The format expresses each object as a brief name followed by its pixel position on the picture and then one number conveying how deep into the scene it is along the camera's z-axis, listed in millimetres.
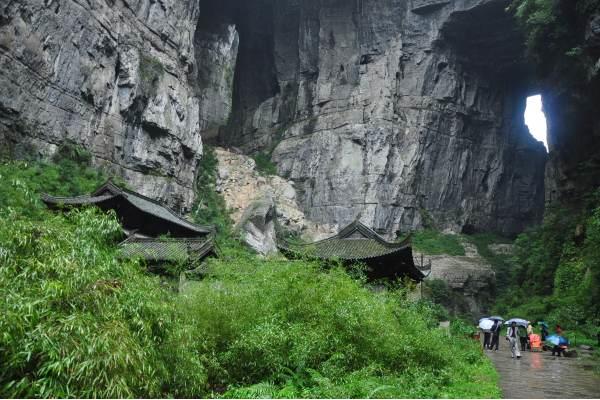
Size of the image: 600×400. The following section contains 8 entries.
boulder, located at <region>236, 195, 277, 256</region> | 33844
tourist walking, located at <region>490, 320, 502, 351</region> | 18094
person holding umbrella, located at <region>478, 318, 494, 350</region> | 18078
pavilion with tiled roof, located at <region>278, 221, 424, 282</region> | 16344
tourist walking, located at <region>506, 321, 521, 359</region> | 14734
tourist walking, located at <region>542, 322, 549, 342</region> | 18562
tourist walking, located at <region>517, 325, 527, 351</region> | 18167
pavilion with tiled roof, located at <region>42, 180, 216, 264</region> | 16781
